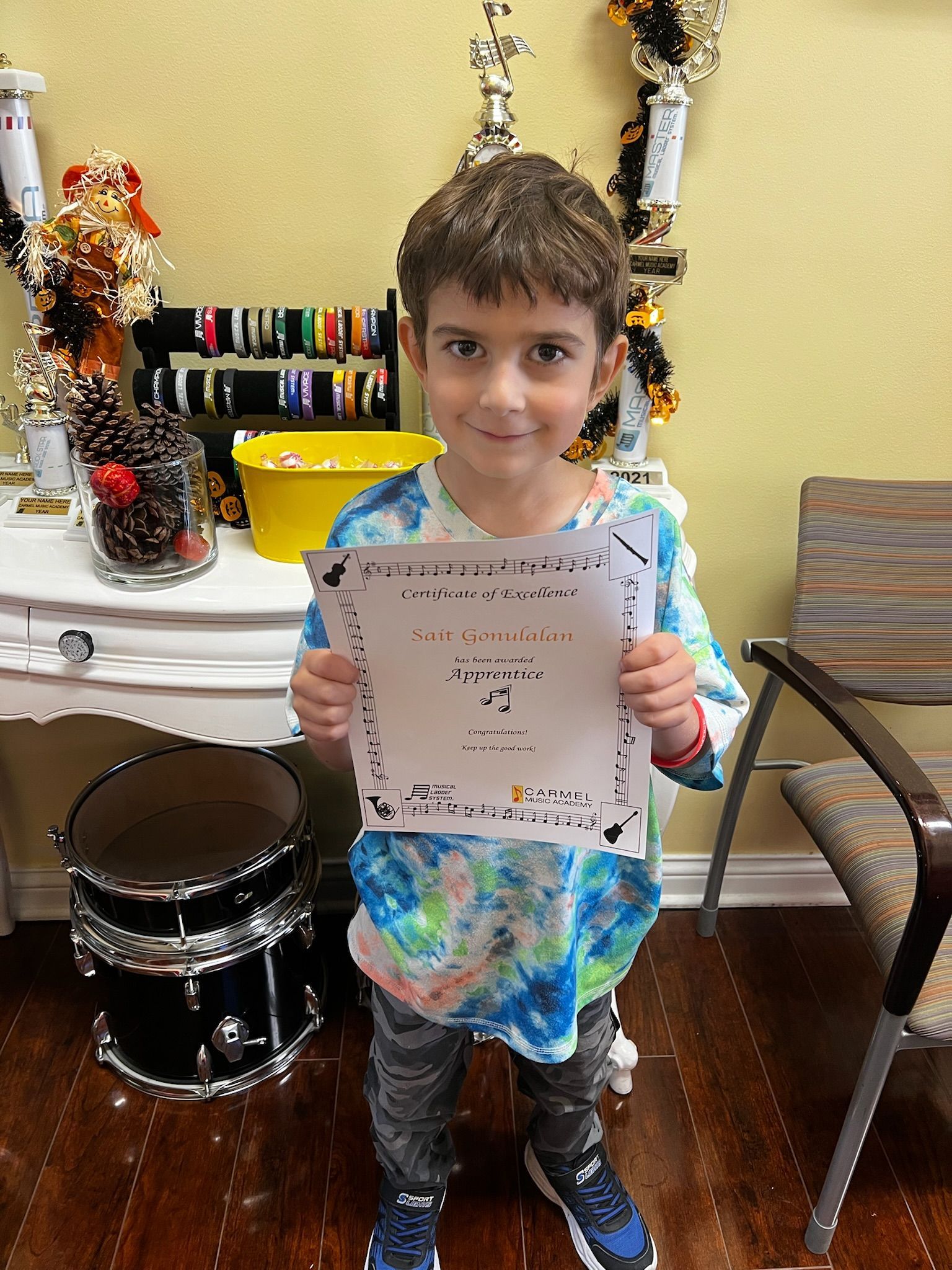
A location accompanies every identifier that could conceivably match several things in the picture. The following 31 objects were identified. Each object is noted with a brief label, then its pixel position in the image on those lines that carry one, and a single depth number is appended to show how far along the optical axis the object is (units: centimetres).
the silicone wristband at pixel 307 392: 116
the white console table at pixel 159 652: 104
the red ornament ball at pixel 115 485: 101
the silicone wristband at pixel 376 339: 114
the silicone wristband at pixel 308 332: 115
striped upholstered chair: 110
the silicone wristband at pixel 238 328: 115
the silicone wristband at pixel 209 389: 117
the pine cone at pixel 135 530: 103
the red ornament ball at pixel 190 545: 108
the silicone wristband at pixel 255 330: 115
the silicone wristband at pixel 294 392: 116
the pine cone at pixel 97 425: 102
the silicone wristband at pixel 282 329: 115
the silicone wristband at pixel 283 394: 116
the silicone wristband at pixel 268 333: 115
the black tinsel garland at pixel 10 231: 112
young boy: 66
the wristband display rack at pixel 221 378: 116
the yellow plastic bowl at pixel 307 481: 105
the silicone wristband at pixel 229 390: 117
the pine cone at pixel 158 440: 103
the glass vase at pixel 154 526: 104
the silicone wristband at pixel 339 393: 116
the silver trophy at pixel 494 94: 101
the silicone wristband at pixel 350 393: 116
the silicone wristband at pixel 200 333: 115
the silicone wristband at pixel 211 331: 115
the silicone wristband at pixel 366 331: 115
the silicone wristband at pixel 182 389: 117
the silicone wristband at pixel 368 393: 116
